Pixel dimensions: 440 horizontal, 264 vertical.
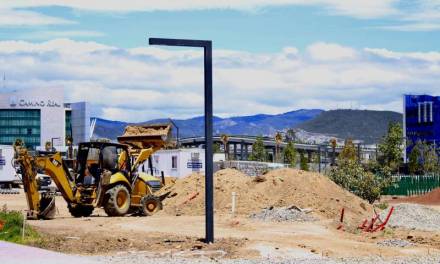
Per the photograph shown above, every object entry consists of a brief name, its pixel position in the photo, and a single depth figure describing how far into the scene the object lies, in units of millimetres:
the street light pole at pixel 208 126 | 21781
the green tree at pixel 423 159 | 99625
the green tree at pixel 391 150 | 98812
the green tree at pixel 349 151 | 110138
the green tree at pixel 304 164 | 102919
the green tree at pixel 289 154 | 122088
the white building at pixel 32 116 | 184000
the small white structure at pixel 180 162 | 79438
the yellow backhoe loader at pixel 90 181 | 32844
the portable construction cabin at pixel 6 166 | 73875
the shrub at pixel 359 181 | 49219
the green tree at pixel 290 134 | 168062
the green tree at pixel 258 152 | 135500
